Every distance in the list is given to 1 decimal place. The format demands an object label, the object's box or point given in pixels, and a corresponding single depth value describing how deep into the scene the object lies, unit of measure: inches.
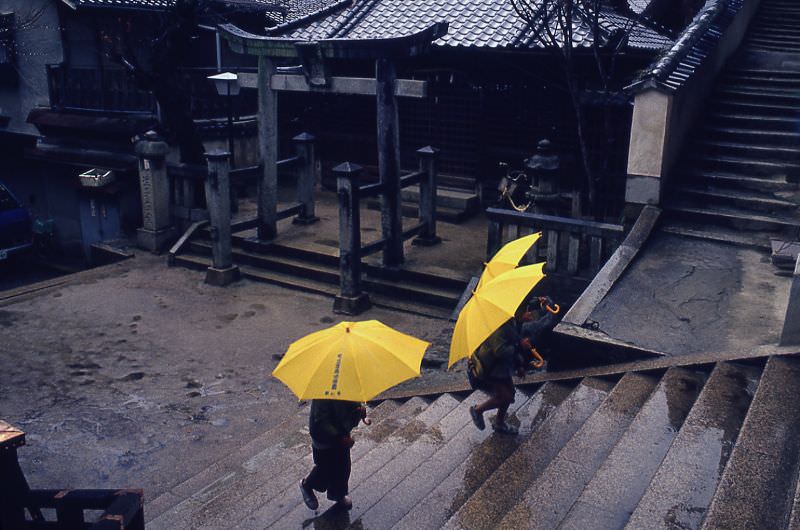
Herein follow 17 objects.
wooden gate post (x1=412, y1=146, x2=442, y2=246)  511.7
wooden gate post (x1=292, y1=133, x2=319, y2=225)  569.6
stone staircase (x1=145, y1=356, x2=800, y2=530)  202.1
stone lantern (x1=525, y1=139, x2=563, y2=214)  409.1
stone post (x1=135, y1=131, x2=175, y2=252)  554.6
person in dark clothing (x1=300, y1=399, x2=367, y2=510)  224.2
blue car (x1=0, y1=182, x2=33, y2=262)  612.4
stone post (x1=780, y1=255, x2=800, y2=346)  263.9
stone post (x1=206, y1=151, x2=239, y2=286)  501.4
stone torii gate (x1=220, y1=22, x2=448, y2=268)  440.1
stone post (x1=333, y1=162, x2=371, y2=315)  444.8
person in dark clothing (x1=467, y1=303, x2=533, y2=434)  259.0
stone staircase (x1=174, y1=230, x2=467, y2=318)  462.6
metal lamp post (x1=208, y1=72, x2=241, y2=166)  567.2
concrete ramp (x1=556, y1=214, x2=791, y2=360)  302.7
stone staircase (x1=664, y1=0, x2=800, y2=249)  414.0
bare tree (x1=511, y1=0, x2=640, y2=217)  437.4
